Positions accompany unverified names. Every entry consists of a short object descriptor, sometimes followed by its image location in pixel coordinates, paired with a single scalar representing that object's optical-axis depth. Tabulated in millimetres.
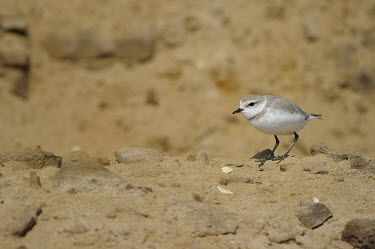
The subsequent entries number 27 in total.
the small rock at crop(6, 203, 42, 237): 7715
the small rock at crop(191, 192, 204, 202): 9039
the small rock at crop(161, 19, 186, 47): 24453
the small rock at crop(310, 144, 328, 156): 11941
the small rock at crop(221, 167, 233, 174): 10486
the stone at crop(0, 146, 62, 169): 9891
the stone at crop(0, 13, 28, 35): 23484
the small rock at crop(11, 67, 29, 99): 23312
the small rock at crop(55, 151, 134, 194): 8773
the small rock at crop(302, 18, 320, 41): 24739
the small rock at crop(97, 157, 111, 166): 10516
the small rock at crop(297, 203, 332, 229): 8930
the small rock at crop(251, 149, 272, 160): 11877
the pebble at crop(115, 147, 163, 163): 10836
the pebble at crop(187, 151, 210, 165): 10996
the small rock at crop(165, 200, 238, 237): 8305
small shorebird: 11383
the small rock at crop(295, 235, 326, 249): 8437
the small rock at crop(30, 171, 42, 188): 8922
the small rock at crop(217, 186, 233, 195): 9562
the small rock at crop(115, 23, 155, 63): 24141
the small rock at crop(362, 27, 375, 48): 24953
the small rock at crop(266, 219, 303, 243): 8461
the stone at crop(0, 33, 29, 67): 23156
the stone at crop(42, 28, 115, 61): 23953
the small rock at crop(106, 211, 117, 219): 8156
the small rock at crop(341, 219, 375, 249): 8352
